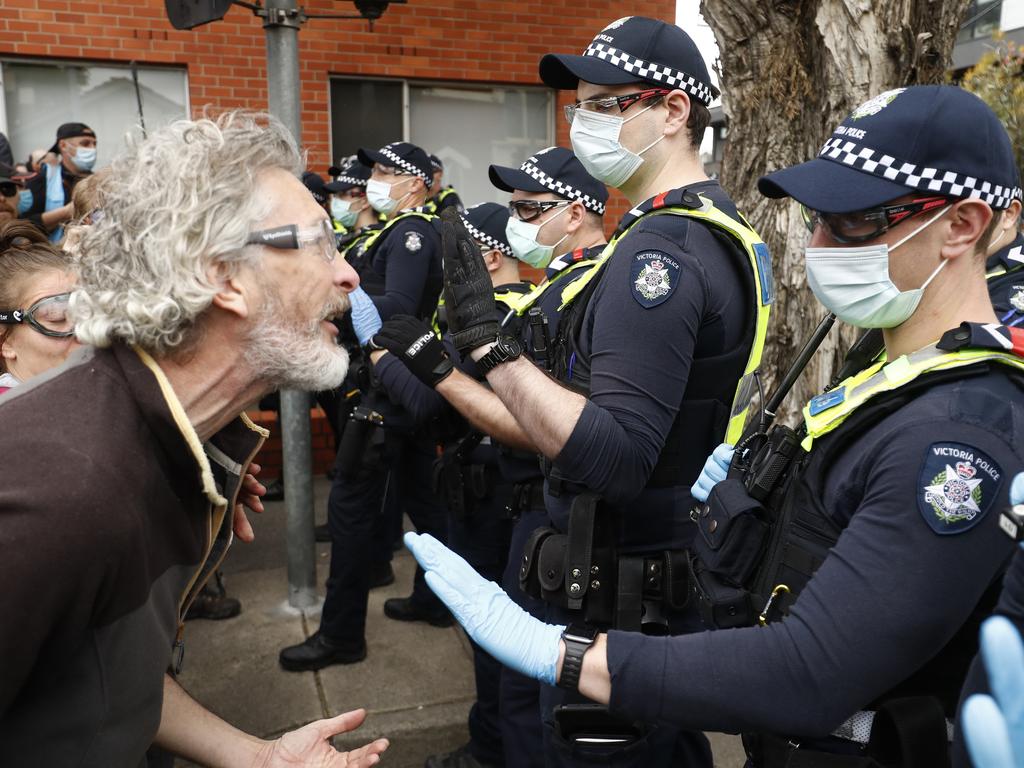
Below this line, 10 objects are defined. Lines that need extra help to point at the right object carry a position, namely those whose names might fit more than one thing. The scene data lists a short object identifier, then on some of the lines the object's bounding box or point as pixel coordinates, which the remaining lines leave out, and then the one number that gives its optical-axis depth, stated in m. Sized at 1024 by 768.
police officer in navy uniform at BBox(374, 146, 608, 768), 2.54
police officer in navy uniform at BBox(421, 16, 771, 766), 1.93
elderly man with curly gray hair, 1.20
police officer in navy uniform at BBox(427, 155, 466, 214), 5.20
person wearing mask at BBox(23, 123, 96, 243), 6.09
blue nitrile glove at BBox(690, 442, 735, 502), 1.94
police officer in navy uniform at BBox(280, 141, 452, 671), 4.00
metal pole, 3.99
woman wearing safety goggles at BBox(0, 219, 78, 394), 2.45
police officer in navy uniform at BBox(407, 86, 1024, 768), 1.22
